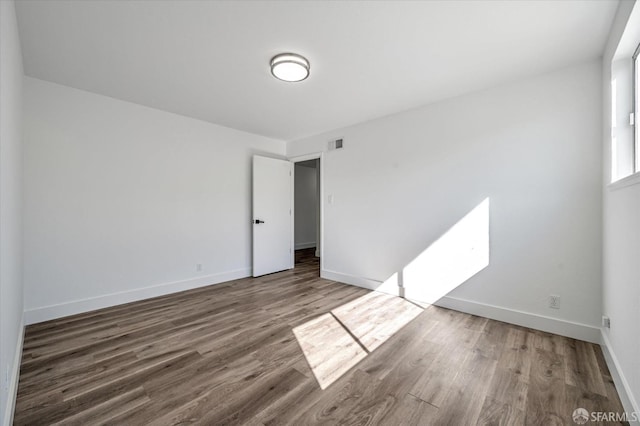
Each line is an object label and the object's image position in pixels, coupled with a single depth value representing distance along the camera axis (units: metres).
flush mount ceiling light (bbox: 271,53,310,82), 2.31
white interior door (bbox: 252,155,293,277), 4.62
